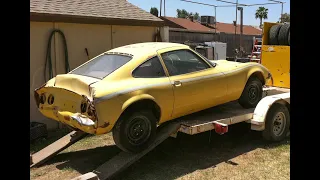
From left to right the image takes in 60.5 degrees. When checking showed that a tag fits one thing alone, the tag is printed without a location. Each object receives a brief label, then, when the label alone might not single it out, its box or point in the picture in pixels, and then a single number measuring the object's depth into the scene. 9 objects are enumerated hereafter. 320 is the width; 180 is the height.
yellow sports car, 3.65
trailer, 3.88
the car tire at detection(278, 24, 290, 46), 6.16
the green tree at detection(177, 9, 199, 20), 63.24
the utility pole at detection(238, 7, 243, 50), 14.72
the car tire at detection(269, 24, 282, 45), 6.40
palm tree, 44.24
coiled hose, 6.16
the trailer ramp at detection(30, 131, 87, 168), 4.43
